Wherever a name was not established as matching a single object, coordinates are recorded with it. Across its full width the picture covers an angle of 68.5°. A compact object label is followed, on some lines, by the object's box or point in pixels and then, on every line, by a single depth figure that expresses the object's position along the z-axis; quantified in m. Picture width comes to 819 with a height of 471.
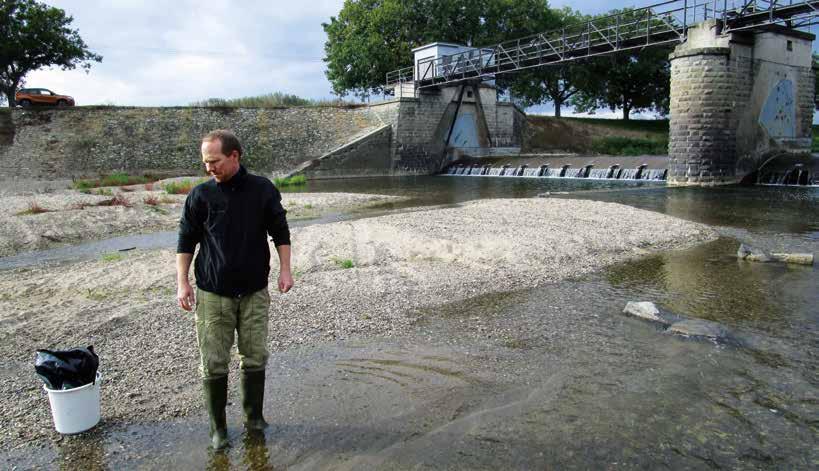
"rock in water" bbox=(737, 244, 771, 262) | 10.34
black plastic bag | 4.03
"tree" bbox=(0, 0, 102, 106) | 39.56
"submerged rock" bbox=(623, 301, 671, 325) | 6.81
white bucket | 4.09
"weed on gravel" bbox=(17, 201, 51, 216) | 16.64
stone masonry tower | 24.17
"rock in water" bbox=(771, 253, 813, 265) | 9.96
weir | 24.08
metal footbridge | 23.01
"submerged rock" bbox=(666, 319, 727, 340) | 6.23
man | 3.95
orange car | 36.34
